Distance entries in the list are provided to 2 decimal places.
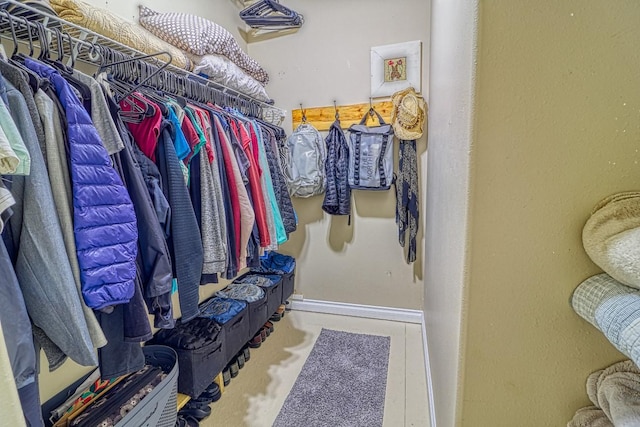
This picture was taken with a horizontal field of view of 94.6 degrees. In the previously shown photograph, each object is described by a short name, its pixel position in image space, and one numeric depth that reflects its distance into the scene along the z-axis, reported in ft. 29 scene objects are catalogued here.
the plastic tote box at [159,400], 3.52
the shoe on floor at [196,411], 4.88
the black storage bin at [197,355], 4.59
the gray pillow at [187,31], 4.96
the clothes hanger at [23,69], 2.50
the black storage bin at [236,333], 5.35
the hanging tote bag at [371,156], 7.23
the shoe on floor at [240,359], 6.05
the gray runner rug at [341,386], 4.85
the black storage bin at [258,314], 6.19
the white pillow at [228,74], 5.31
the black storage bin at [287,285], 7.62
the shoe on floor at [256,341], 6.77
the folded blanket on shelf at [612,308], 1.46
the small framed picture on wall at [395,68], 7.06
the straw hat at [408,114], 6.88
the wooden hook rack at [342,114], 7.46
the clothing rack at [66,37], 2.83
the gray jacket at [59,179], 2.47
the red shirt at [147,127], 3.59
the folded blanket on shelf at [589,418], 1.97
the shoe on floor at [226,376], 5.65
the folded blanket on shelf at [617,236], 1.58
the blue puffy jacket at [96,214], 2.49
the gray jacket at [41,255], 2.27
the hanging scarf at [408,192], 7.22
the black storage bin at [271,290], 6.89
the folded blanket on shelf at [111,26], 3.36
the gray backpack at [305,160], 7.61
